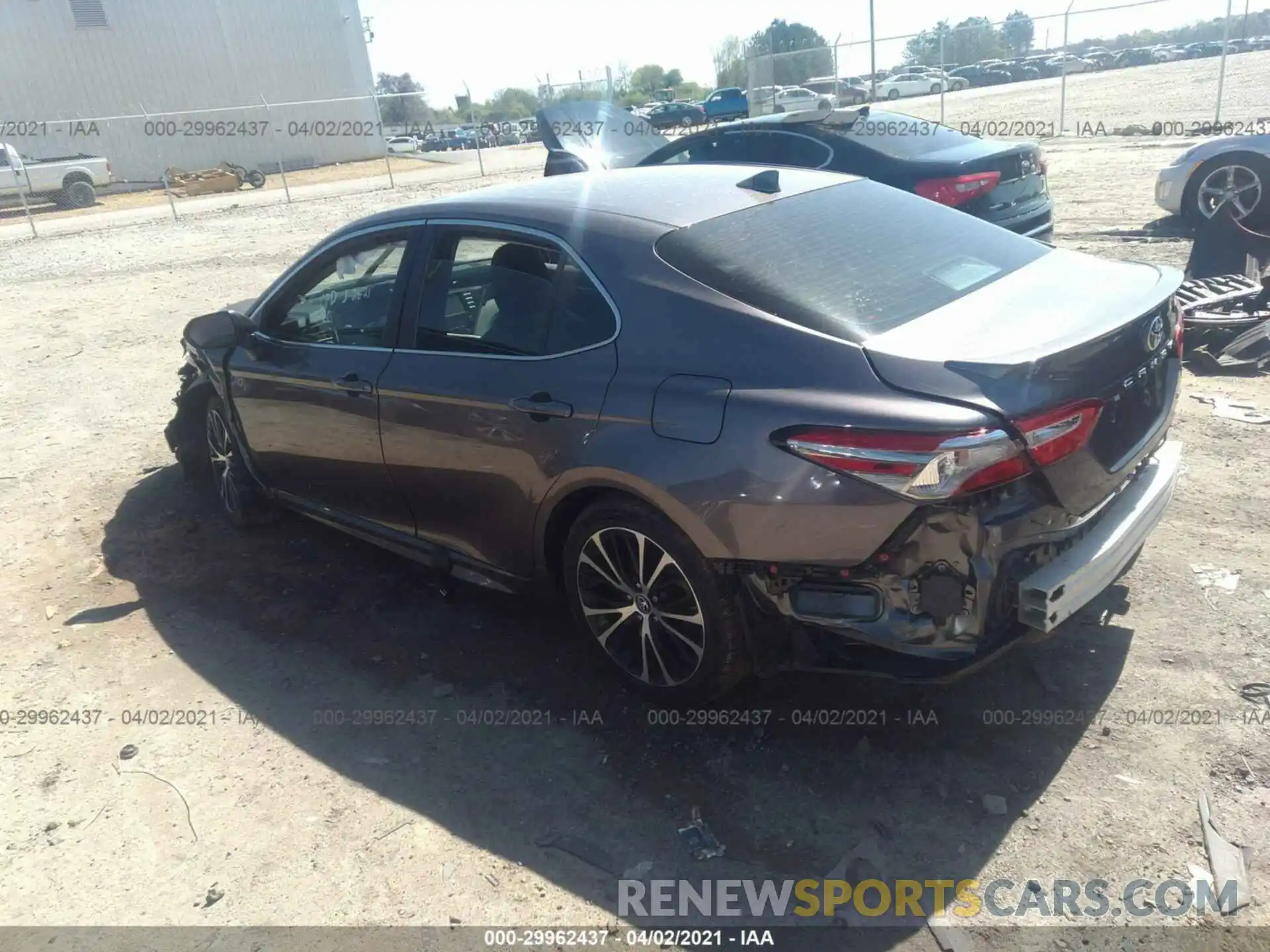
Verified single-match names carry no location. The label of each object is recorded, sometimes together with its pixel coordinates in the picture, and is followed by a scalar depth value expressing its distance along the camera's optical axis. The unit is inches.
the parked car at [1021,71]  1470.2
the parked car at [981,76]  1425.7
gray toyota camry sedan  106.3
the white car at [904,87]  1608.0
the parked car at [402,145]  1802.3
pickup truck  1013.8
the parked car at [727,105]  1572.3
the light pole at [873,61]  964.0
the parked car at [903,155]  290.5
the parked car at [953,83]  1519.9
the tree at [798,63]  1024.9
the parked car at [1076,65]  1309.5
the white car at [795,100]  1063.6
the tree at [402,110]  2182.6
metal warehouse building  1346.0
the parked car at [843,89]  1097.4
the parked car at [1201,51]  1651.8
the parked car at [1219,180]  351.9
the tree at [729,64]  1838.1
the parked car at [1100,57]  1596.9
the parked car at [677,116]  1619.1
